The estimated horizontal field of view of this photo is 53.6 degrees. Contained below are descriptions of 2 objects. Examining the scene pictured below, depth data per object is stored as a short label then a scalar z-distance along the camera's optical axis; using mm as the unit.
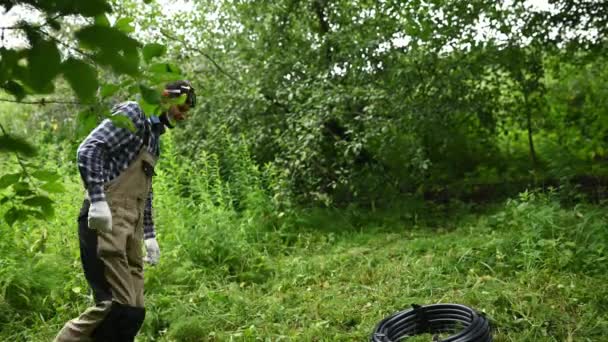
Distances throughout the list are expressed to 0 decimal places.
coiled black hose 3189
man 2783
